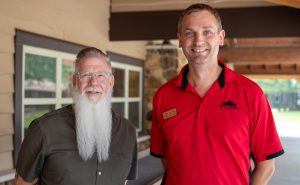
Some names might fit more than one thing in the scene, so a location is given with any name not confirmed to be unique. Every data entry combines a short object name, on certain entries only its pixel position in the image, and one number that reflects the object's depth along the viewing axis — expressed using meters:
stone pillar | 7.83
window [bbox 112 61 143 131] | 6.59
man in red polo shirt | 1.84
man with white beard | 1.84
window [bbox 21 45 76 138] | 4.04
